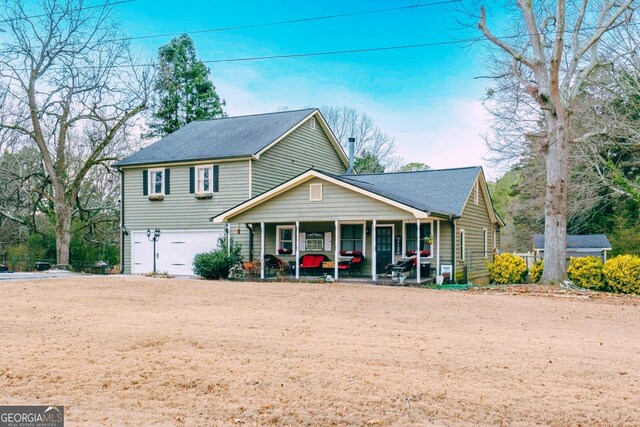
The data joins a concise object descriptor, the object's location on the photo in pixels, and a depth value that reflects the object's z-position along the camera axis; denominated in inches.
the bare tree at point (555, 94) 744.3
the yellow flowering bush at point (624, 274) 709.9
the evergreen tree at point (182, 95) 1635.1
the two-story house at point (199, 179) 933.8
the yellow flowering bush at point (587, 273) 745.0
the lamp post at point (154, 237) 957.8
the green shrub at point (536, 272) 816.3
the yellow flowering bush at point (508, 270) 823.7
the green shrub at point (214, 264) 836.0
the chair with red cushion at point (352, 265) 820.0
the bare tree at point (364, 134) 1877.5
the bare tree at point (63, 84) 1028.5
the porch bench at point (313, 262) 842.2
